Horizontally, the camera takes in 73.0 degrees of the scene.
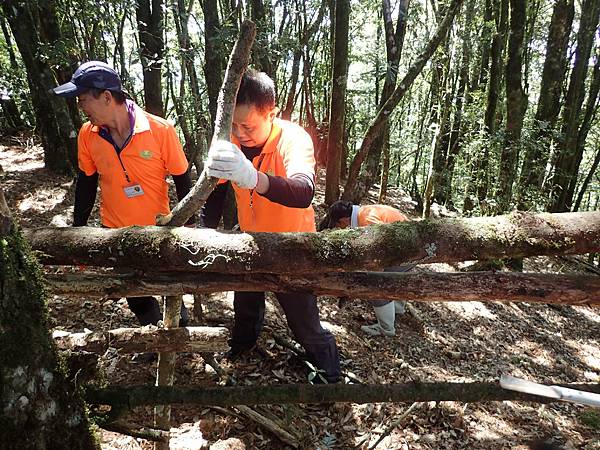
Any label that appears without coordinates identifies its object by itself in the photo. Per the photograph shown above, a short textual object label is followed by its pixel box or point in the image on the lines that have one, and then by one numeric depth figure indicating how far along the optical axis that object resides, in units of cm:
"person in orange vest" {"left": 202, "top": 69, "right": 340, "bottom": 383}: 245
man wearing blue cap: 304
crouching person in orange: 487
